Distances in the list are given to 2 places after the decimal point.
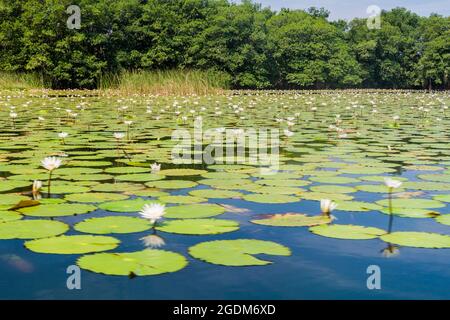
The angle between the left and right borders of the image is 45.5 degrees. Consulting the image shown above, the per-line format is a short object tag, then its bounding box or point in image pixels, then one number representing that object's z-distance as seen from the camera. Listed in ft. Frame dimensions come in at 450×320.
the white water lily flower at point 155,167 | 12.97
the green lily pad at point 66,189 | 10.97
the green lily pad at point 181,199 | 10.28
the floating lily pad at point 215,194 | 10.76
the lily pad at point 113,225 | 8.16
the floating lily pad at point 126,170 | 13.38
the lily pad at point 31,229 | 7.80
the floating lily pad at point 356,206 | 9.72
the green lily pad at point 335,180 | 12.30
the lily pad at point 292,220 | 8.71
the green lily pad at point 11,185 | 11.05
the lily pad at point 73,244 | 7.18
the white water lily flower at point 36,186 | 10.43
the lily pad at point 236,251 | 6.81
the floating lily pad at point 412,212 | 9.29
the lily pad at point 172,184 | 11.66
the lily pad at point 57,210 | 9.10
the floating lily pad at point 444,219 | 8.81
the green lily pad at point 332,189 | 11.22
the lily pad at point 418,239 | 7.59
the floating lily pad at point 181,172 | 13.24
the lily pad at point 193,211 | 9.13
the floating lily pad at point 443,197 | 10.49
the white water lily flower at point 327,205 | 9.11
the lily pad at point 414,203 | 9.94
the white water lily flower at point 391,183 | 9.29
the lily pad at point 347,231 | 8.02
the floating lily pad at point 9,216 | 8.70
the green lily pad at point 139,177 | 12.36
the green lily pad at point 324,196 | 10.54
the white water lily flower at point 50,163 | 10.64
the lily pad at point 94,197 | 10.23
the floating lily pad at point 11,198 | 9.86
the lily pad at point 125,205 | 9.51
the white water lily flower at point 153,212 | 7.93
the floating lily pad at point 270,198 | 10.33
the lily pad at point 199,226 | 8.21
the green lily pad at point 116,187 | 11.21
